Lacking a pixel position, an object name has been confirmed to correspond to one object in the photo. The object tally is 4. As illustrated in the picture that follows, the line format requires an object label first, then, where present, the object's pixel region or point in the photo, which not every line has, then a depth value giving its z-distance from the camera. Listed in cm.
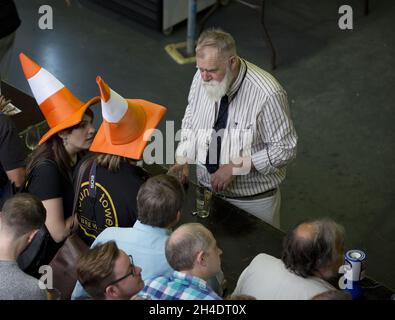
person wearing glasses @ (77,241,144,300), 592
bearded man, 762
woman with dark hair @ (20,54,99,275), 736
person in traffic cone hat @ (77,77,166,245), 702
